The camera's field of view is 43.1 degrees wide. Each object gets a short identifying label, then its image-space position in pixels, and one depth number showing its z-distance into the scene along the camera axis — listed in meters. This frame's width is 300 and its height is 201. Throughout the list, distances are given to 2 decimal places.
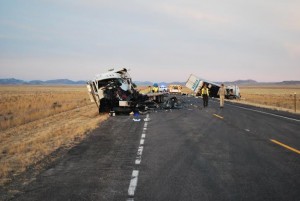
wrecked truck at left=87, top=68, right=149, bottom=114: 25.55
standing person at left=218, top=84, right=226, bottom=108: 30.42
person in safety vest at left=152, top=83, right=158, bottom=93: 53.56
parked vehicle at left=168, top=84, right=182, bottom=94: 71.95
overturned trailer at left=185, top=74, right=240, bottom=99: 52.94
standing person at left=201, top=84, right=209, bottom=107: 31.35
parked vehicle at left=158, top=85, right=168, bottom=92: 69.51
